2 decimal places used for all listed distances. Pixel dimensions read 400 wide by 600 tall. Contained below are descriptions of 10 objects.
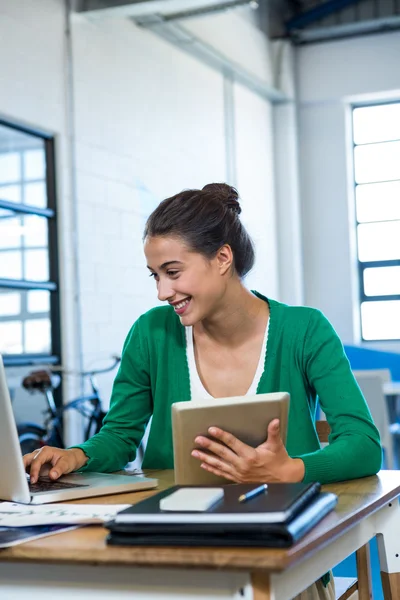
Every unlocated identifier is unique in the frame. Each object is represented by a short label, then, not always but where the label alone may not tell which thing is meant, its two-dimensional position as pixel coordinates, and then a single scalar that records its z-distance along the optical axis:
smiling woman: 1.81
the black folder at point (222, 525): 0.99
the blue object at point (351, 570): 3.19
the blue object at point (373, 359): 7.72
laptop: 1.34
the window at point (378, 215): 8.56
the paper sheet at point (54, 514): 1.21
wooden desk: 0.97
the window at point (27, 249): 4.93
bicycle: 4.68
